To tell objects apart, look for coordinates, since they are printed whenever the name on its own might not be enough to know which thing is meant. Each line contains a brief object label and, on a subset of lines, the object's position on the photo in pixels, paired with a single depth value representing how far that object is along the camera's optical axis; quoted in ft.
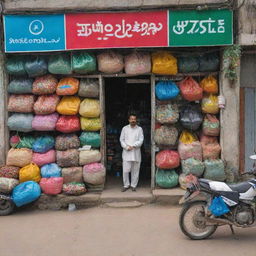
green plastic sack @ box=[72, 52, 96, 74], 27.50
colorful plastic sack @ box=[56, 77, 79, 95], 27.94
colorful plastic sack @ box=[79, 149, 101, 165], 28.26
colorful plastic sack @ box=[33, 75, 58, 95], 28.04
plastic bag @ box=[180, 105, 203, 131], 28.17
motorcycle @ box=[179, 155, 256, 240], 20.33
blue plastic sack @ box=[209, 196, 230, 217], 20.25
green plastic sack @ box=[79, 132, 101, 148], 28.60
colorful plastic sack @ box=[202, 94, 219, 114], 27.96
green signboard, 26.94
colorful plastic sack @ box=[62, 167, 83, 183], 28.07
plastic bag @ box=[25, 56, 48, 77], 27.73
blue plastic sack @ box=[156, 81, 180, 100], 27.91
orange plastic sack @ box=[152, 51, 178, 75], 27.61
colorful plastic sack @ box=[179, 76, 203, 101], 27.84
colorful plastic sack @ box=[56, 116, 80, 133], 28.17
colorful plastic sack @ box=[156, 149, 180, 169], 27.96
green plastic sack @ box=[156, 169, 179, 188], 28.07
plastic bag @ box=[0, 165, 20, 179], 27.20
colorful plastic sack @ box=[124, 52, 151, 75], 27.76
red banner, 26.99
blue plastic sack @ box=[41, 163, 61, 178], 27.91
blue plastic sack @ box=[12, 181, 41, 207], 25.81
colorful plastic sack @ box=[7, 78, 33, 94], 28.32
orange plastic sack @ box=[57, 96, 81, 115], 28.07
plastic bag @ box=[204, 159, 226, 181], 27.45
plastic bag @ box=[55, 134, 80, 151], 28.53
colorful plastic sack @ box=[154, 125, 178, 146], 28.14
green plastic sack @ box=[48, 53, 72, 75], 27.76
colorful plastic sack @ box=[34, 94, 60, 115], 28.04
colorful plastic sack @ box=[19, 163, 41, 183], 27.50
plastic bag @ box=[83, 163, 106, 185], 28.07
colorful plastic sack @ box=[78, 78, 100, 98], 28.25
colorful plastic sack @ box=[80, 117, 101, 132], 28.43
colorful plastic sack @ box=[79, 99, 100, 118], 28.14
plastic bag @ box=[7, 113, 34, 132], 28.25
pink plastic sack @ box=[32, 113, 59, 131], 28.09
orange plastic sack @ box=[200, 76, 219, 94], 27.94
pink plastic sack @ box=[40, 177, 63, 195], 27.30
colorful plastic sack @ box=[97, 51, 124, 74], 27.81
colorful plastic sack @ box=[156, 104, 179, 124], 28.02
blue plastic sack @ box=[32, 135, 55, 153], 28.48
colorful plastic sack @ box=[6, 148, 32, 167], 27.96
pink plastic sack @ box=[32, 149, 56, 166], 28.22
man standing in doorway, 28.81
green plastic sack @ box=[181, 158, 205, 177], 27.48
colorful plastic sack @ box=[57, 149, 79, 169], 28.27
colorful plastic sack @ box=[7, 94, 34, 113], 28.27
